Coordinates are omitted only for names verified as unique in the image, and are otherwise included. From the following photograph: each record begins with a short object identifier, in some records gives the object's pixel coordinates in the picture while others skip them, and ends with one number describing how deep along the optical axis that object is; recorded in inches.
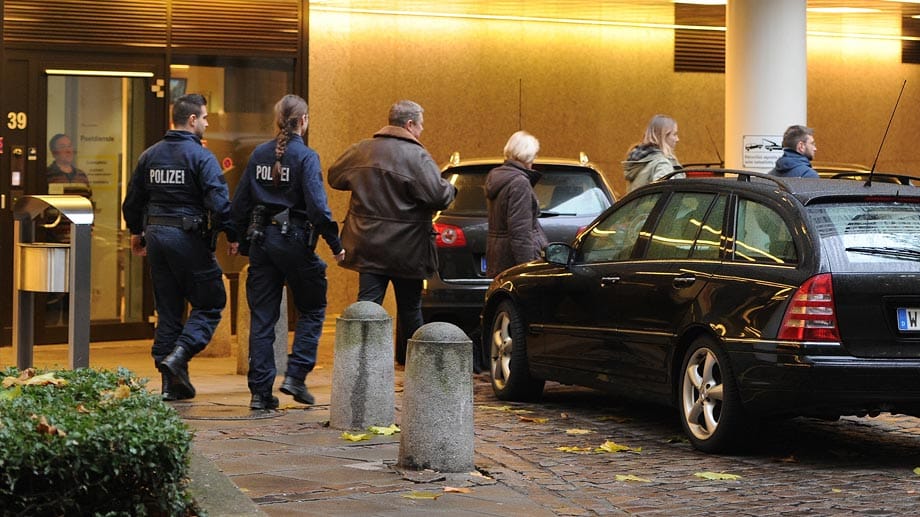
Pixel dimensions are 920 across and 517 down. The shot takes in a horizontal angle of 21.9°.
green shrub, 279.9
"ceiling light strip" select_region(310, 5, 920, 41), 947.4
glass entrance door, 812.0
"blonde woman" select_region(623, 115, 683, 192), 687.1
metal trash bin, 443.8
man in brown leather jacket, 598.6
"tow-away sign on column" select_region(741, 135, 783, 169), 791.9
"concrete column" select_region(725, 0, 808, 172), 790.6
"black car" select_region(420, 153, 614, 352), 696.2
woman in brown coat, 660.6
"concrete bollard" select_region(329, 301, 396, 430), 510.2
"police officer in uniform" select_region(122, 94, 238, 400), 564.9
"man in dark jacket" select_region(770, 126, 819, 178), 676.1
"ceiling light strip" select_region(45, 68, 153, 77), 808.3
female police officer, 552.6
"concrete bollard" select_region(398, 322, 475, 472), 441.6
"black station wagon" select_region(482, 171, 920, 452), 452.3
